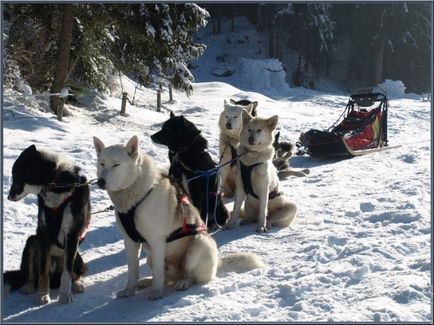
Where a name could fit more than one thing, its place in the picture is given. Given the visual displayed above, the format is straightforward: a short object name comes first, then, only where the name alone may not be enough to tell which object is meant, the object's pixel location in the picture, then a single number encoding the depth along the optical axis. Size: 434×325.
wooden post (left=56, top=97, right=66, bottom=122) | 10.77
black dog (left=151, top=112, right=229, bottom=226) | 5.56
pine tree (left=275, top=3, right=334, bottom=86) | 22.95
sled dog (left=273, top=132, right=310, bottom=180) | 8.25
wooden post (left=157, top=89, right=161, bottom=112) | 16.39
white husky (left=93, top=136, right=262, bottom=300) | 3.55
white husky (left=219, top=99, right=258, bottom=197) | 6.64
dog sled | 9.77
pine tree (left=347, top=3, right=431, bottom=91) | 23.78
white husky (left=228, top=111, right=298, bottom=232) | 5.55
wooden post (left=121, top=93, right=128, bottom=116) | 13.92
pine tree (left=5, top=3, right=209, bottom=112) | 10.57
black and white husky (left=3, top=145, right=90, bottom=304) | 3.68
